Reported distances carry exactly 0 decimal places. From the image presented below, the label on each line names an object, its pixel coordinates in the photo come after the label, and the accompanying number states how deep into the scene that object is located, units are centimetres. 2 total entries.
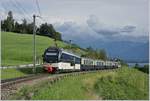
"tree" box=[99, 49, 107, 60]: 13605
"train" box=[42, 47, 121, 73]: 5011
